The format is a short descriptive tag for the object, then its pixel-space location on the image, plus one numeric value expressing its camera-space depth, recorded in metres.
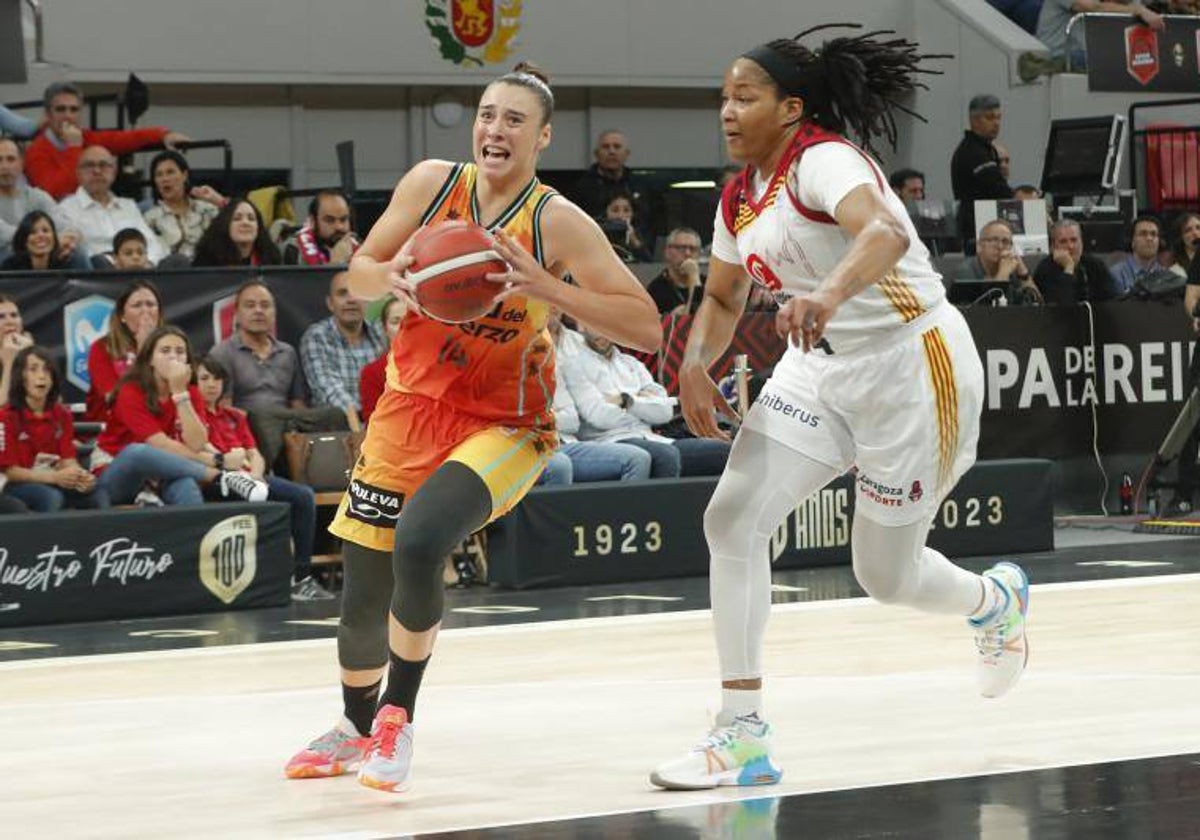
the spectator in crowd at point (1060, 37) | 18.97
